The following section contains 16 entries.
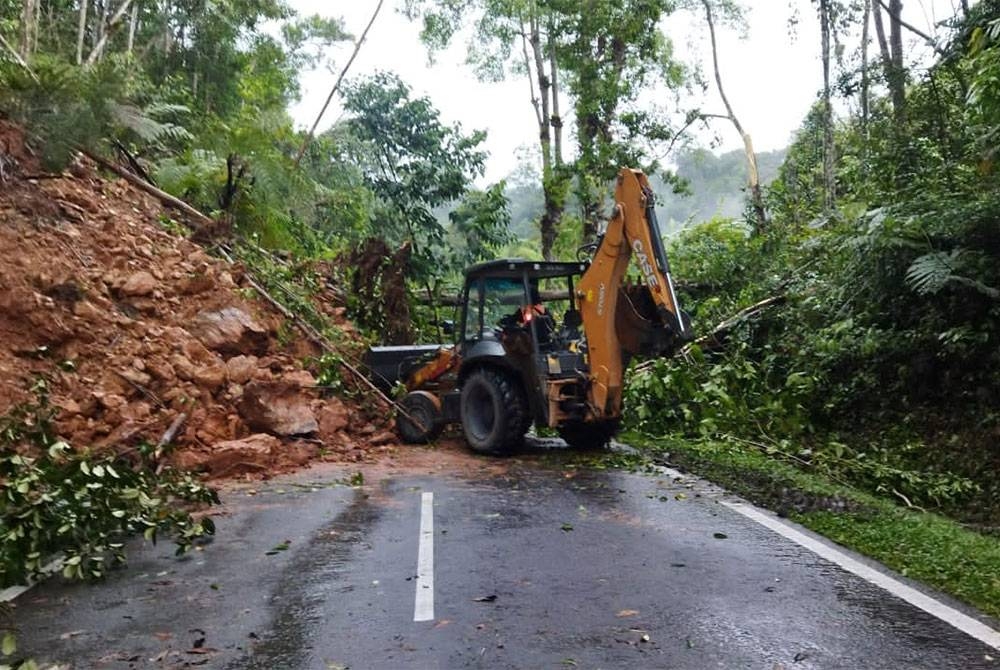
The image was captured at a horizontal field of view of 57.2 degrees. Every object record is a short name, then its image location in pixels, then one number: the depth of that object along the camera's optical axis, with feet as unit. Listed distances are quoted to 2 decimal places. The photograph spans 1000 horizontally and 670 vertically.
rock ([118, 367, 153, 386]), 36.19
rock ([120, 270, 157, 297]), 40.70
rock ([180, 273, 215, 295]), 43.00
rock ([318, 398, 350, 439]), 42.52
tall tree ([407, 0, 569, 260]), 73.31
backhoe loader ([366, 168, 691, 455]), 36.45
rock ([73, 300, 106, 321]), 37.24
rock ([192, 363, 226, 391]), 38.37
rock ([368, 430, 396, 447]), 44.18
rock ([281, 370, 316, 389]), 41.98
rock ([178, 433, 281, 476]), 34.71
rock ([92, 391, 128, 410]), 34.68
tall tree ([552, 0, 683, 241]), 69.10
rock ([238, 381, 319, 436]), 39.40
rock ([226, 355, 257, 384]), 40.22
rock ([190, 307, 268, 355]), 41.52
